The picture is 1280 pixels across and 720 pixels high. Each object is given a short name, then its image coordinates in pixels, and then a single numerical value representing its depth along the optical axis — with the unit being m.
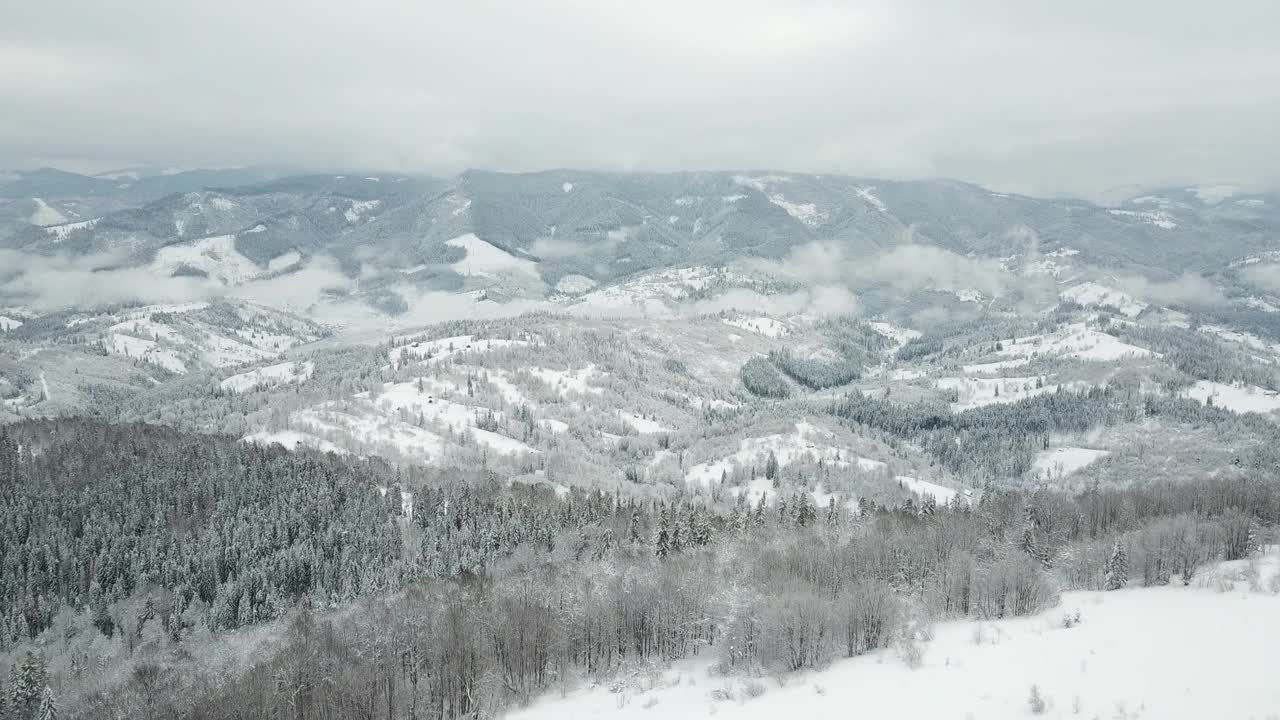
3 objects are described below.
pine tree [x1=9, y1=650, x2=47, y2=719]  66.75
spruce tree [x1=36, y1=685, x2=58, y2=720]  62.53
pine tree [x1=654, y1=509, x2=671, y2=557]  100.50
